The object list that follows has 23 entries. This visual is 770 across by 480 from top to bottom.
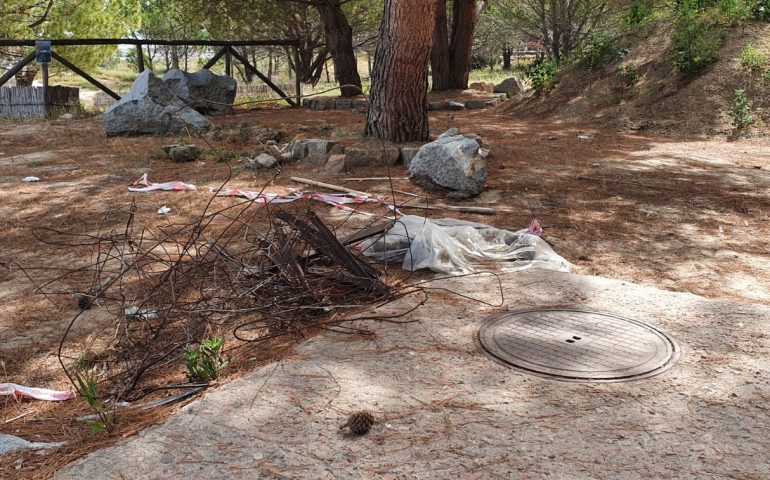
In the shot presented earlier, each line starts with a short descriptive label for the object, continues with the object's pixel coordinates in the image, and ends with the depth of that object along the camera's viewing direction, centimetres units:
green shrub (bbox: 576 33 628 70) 1377
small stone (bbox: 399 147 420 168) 852
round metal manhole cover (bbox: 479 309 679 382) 320
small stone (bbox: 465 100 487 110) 1600
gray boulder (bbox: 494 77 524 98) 1877
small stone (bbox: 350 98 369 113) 1549
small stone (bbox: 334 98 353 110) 1605
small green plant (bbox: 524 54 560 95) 1395
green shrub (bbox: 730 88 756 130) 1056
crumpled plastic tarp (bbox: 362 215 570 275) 484
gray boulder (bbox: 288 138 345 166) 891
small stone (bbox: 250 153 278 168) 867
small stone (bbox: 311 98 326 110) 1620
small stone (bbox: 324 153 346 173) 848
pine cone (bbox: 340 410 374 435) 263
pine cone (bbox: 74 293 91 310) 444
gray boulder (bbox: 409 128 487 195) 711
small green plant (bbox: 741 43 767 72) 1141
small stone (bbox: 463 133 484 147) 854
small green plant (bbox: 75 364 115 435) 277
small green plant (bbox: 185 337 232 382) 322
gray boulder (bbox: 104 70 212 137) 1180
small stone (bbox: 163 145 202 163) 943
